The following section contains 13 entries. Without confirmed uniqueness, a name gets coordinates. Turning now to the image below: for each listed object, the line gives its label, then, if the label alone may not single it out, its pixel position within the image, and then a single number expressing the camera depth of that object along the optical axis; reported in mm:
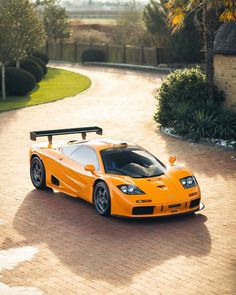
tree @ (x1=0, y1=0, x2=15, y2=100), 35938
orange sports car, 15078
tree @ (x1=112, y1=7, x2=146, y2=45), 60469
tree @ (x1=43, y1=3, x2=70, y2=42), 64875
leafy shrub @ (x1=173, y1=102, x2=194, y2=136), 25531
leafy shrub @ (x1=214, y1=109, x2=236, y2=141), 24734
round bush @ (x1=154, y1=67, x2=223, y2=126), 27062
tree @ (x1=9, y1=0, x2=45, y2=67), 36719
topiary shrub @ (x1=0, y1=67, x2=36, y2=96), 37719
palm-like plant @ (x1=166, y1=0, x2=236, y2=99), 26734
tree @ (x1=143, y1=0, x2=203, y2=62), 50062
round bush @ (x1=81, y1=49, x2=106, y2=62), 60125
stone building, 27969
